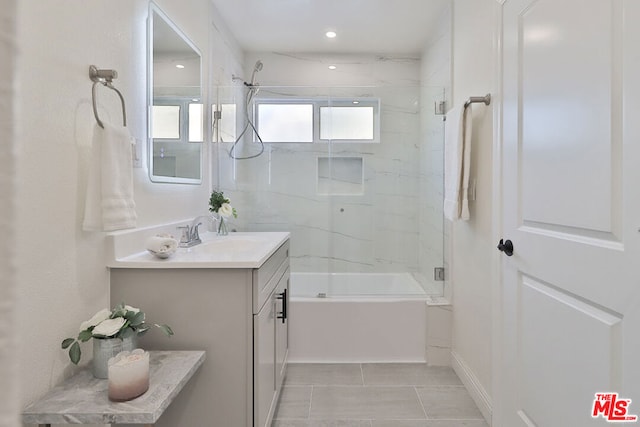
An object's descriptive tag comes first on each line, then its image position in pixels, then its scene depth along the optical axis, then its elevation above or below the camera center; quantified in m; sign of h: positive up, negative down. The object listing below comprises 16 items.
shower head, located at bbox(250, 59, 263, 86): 3.40 +1.39
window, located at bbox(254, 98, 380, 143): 3.27 +0.87
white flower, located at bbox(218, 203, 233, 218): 2.29 +0.02
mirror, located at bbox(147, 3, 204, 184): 1.75 +0.60
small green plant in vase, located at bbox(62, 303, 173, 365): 1.10 -0.37
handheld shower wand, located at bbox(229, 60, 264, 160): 3.08 +0.80
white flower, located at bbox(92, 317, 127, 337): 1.14 -0.37
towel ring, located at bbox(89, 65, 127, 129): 1.30 +0.50
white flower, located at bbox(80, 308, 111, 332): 1.15 -0.35
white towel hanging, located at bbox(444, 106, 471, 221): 2.05 +0.31
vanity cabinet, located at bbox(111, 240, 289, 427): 1.38 -0.46
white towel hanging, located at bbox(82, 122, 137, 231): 1.22 +0.10
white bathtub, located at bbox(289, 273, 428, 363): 2.54 -0.83
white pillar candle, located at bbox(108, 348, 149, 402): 1.03 -0.48
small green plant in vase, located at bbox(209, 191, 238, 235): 2.30 +0.05
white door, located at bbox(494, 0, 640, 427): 0.99 +0.02
